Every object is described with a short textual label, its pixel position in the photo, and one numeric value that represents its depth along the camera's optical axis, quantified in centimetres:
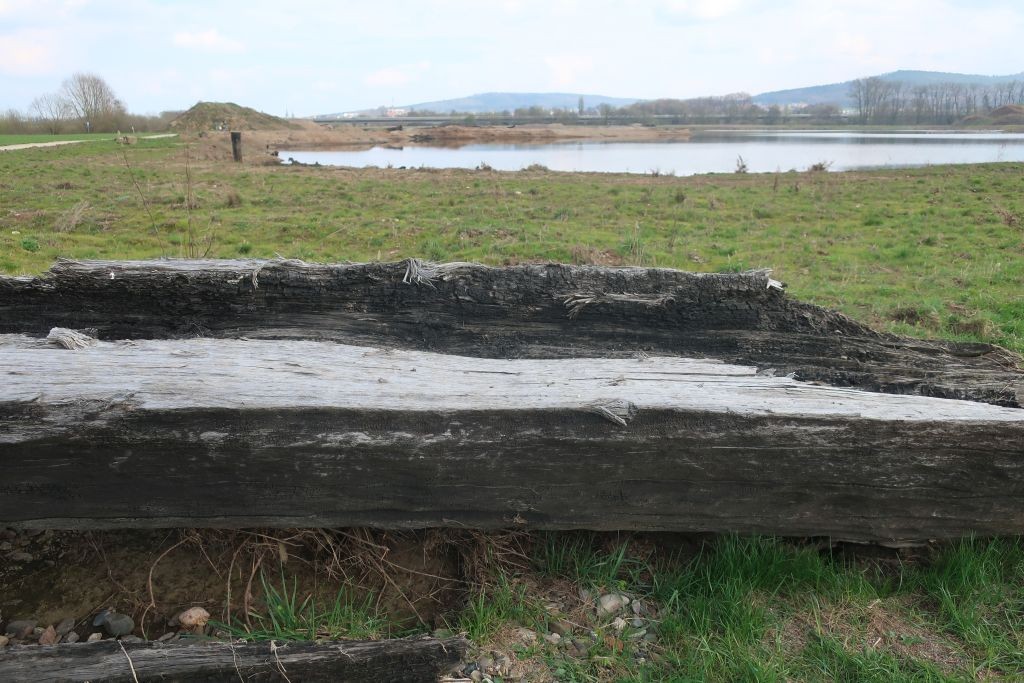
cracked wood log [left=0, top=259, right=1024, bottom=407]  280
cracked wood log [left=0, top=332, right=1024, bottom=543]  204
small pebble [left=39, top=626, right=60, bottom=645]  214
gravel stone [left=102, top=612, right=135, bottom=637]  221
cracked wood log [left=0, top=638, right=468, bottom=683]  185
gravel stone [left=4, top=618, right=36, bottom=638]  217
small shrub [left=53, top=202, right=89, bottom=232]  1030
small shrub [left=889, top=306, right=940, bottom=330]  615
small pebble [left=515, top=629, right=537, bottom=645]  220
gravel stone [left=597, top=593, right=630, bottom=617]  233
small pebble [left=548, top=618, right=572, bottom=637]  225
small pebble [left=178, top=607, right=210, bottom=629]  223
